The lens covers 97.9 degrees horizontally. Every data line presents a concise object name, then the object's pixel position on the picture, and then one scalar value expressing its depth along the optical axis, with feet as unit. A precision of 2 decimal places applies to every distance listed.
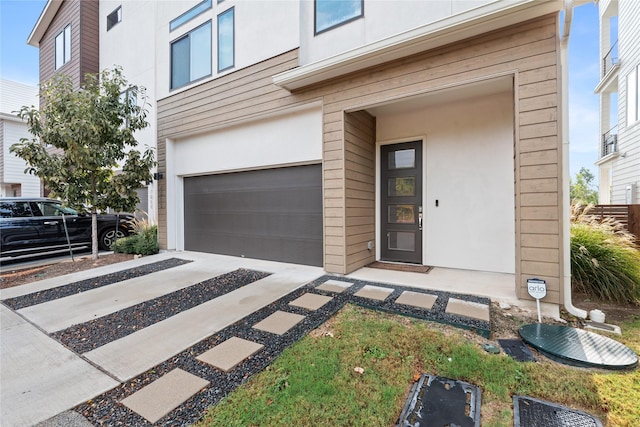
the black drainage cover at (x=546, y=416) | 5.16
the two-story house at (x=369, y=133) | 10.55
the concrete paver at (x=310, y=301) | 10.90
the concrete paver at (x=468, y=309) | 9.58
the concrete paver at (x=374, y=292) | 11.68
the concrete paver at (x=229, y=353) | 7.23
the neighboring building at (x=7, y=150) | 42.29
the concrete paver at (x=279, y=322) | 9.05
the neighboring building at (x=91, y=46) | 25.68
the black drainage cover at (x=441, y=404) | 5.24
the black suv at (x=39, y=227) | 20.24
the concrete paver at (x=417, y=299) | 10.73
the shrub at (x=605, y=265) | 11.08
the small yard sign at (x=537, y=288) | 9.80
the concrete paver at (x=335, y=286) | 12.71
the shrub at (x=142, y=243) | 22.20
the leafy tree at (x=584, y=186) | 78.67
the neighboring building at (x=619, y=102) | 25.54
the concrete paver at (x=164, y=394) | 5.65
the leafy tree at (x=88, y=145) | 18.60
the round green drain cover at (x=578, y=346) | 6.91
